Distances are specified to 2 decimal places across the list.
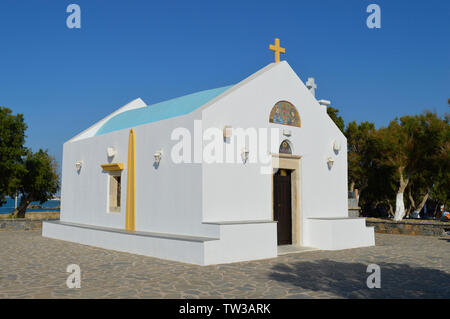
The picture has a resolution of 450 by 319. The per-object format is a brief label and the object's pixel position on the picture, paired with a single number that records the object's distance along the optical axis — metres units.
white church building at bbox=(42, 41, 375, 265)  10.52
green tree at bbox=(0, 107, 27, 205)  22.53
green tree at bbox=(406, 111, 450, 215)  20.78
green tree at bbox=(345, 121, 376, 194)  25.97
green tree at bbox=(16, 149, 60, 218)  25.20
